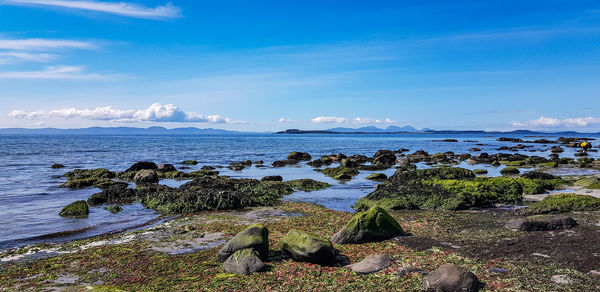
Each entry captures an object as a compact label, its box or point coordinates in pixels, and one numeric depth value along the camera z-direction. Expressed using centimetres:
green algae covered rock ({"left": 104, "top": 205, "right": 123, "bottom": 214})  2074
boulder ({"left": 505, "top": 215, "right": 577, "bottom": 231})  1355
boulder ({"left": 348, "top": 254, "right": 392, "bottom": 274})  1031
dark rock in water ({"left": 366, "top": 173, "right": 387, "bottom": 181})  3381
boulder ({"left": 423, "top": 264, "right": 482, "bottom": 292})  873
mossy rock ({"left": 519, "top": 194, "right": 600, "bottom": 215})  1695
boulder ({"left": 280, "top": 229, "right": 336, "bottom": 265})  1096
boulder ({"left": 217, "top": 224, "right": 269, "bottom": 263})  1145
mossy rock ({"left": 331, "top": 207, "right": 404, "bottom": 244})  1327
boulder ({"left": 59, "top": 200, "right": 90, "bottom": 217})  1949
